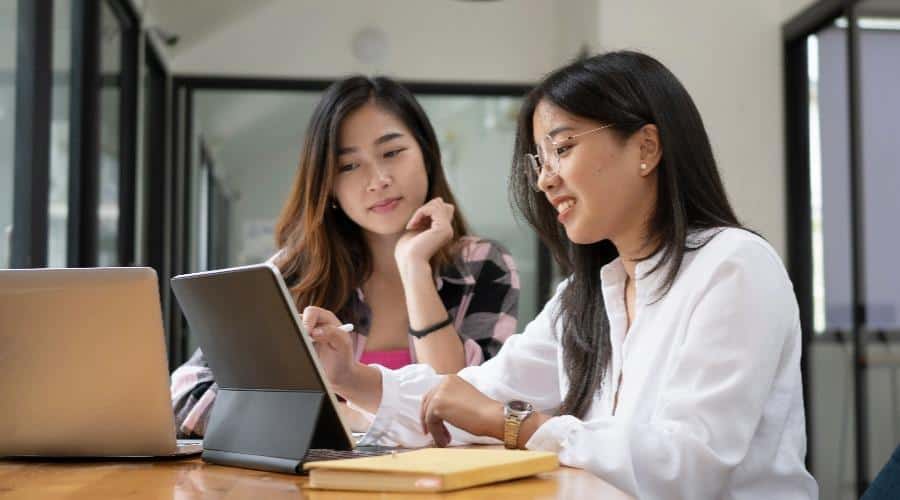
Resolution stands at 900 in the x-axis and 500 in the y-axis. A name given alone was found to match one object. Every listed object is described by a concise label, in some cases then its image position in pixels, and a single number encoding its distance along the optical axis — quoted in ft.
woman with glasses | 4.94
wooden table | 4.01
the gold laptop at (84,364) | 5.04
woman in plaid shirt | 8.49
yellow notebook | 3.85
